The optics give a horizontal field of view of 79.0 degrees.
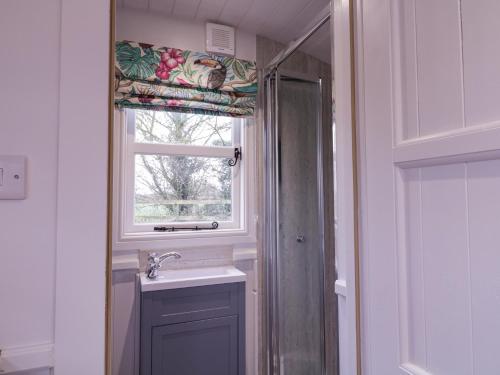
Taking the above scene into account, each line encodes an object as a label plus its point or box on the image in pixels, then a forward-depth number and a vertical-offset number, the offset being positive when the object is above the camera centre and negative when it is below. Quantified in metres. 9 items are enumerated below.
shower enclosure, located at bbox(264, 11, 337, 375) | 1.87 -0.14
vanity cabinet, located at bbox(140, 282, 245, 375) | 1.46 -0.66
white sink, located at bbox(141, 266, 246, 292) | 1.49 -0.41
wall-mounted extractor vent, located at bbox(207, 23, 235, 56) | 1.82 +0.98
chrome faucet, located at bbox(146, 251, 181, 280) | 1.61 -0.33
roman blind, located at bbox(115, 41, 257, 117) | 1.61 +0.68
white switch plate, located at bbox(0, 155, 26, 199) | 0.69 +0.06
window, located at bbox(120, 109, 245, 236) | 1.81 +0.18
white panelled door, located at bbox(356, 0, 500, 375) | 0.50 +0.03
